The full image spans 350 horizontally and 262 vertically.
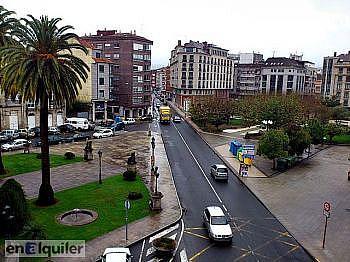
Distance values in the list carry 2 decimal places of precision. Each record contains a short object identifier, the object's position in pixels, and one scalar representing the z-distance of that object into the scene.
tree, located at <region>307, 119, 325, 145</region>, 50.94
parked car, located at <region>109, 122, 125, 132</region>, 69.29
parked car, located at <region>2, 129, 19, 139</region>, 56.49
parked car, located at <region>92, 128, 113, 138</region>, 62.14
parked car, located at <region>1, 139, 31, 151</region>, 49.33
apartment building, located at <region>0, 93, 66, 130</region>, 60.44
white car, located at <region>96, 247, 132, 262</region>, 19.19
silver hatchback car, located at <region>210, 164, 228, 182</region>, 38.25
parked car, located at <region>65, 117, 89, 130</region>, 69.88
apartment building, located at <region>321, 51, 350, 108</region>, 116.12
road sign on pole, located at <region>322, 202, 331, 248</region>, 23.53
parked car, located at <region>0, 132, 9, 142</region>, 54.53
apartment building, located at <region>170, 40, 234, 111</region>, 115.50
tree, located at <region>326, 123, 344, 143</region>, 60.80
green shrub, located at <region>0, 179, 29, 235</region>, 21.50
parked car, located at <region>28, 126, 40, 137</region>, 59.81
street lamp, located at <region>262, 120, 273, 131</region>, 62.05
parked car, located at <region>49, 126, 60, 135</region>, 63.86
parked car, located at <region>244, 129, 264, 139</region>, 66.12
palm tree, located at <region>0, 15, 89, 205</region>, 26.16
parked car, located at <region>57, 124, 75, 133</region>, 66.88
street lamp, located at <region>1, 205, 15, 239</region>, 21.22
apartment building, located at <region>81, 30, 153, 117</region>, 89.25
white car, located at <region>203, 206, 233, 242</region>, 23.42
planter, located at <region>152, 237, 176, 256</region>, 21.31
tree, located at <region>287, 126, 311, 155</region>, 45.19
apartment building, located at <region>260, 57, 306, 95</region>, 136.00
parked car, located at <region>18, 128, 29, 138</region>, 58.68
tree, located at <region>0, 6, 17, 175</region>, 33.62
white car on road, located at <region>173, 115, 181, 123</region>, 90.84
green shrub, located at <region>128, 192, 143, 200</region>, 30.45
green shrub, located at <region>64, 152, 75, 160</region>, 43.88
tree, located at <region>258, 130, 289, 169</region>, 40.78
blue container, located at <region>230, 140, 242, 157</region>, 50.47
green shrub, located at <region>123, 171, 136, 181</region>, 35.91
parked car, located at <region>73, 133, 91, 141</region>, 58.79
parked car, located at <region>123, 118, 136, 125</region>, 83.20
